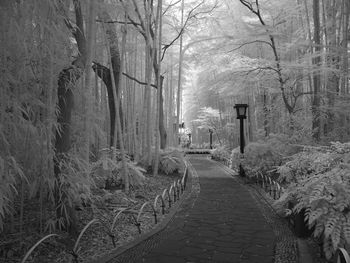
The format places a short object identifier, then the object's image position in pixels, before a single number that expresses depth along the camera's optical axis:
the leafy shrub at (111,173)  6.02
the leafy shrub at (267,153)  8.17
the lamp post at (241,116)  9.51
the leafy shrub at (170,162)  9.02
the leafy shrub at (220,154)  15.33
